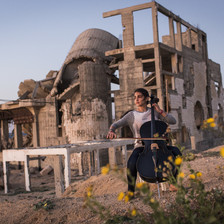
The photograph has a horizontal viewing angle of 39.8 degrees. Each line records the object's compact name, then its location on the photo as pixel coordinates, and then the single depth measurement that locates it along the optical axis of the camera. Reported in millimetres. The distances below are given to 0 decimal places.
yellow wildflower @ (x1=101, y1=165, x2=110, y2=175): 2080
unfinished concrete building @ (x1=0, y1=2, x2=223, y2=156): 19047
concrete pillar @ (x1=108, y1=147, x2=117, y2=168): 13273
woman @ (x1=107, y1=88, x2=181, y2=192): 4852
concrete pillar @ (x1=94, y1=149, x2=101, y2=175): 13050
